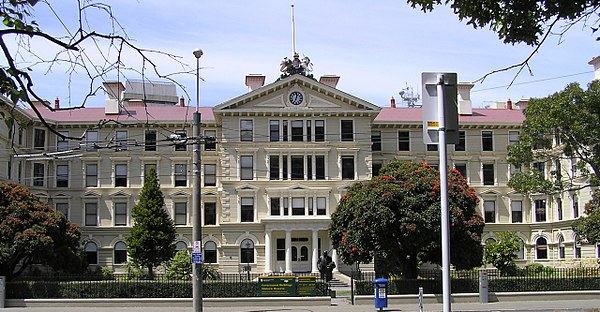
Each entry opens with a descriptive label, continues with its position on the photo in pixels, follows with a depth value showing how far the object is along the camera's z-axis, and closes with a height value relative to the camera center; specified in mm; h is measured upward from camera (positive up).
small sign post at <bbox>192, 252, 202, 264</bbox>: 27297 -638
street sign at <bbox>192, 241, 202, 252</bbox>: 27306 -248
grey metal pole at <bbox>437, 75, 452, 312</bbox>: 8984 +490
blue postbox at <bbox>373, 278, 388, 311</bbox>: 32125 -2172
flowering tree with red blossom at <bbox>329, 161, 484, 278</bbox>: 38188 +518
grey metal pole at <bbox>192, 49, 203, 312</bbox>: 27094 +785
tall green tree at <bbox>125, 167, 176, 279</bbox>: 54531 +544
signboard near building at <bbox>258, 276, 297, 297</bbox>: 35469 -2145
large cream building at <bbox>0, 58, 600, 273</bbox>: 60781 +5139
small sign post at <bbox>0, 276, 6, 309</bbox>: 34562 -2201
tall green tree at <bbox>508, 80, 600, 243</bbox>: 45344 +5853
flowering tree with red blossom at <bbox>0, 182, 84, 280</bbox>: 40031 +395
